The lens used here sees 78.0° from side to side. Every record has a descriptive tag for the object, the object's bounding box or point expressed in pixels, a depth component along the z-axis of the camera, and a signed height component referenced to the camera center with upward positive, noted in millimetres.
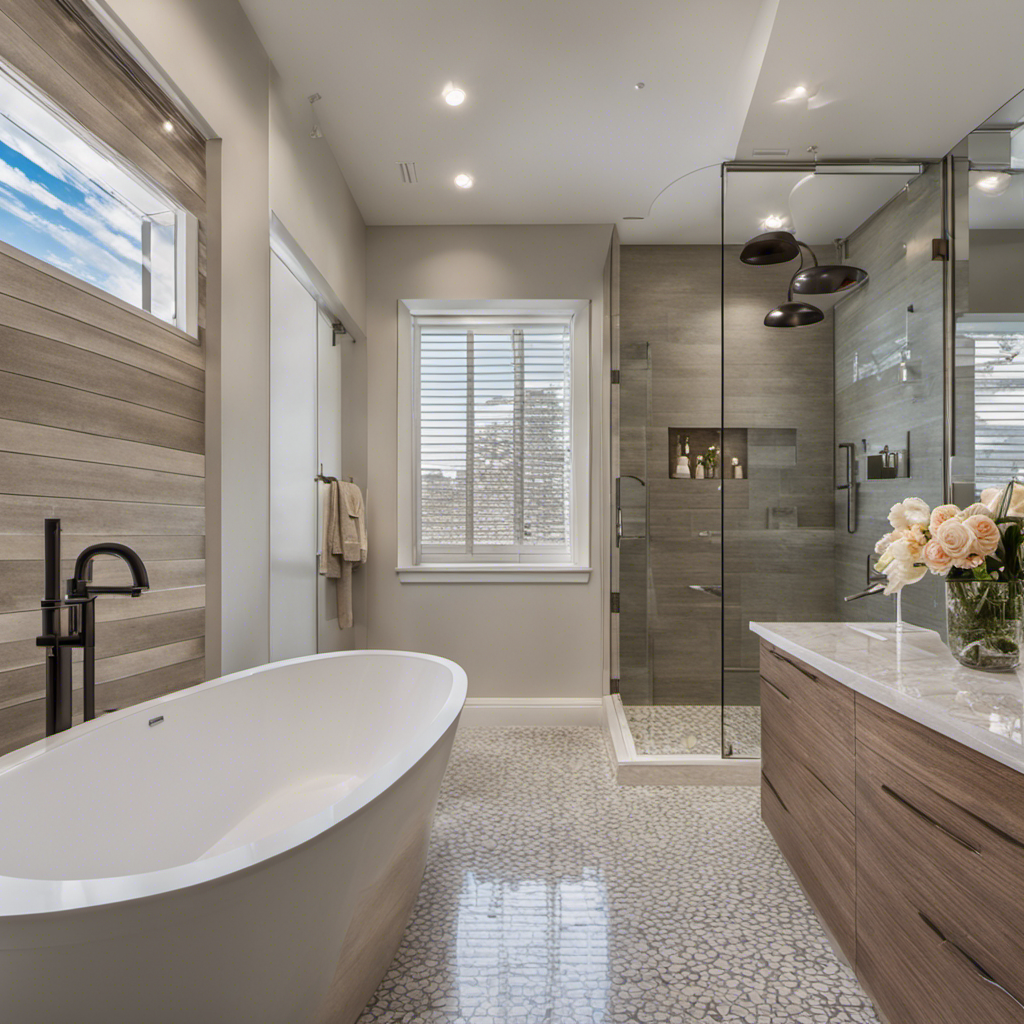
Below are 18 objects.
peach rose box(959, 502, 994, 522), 1413 +12
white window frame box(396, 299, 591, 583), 3643 +547
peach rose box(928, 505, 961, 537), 1457 +3
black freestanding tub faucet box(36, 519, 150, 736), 1279 -216
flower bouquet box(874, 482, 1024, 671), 1346 -123
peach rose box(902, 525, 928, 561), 1507 -60
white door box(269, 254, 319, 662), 2553 +208
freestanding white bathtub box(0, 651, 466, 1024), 774 -609
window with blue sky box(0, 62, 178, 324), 1292 +725
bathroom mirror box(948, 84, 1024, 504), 2043 +716
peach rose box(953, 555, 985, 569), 1348 -98
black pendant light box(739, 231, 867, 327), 2562 +974
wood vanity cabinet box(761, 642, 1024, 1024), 965 -656
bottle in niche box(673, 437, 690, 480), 3371 +279
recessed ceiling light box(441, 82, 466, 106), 2438 +1634
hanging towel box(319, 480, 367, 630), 3109 -131
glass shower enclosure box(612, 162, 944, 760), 2482 +431
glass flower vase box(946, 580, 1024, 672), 1367 -232
